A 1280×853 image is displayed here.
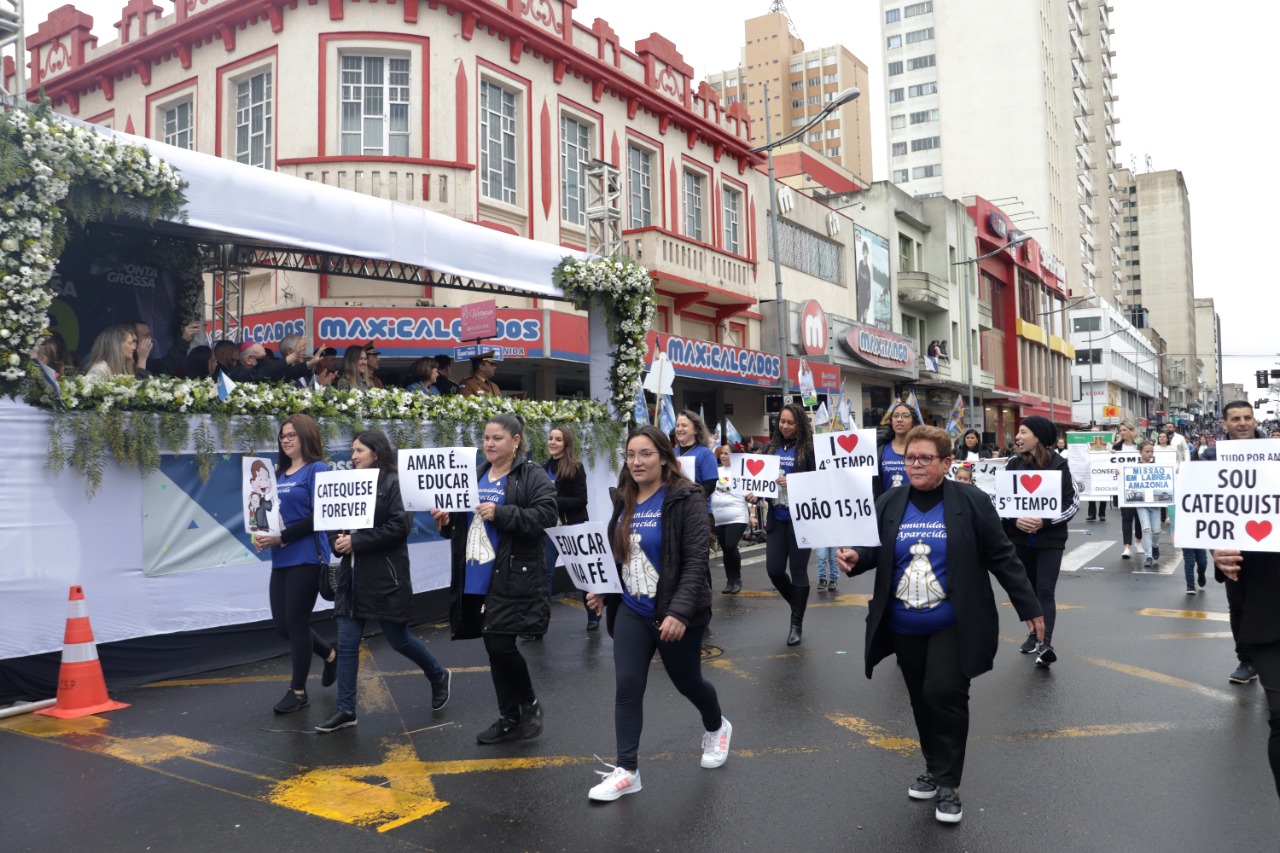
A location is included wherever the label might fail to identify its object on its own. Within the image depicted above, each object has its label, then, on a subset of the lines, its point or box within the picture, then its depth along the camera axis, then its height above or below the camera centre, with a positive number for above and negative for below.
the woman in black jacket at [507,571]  5.46 -0.55
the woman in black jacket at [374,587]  5.95 -0.66
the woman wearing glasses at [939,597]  4.41 -0.59
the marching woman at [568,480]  8.28 -0.07
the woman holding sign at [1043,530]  7.50 -0.51
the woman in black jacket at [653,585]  4.75 -0.54
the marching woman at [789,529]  8.31 -0.52
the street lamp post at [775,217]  20.48 +5.71
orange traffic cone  6.63 -1.27
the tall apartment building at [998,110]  73.06 +26.91
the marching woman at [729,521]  10.62 -0.56
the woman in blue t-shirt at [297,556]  6.34 -0.50
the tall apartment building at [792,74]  129.62 +50.40
